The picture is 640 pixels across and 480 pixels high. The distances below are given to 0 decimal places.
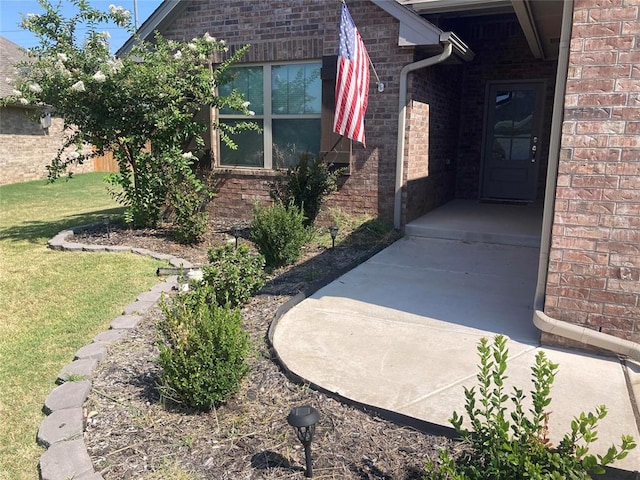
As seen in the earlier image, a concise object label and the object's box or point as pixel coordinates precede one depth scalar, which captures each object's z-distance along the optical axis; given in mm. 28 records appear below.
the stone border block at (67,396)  2887
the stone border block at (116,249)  6480
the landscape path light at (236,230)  5871
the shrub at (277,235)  5641
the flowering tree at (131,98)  6578
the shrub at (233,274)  4328
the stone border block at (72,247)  6582
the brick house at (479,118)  3311
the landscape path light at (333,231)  6324
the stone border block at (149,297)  4703
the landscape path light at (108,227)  7164
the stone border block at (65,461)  2309
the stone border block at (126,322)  4070
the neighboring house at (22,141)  17047
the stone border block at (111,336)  3801
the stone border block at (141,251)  6367
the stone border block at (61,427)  2586
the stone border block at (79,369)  3244
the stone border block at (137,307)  4410
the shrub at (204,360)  2777
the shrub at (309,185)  7242
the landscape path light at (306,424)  2201
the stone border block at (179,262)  5816
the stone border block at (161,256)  6188
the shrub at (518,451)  1656
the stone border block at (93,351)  3512
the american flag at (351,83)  5828
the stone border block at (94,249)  6523
